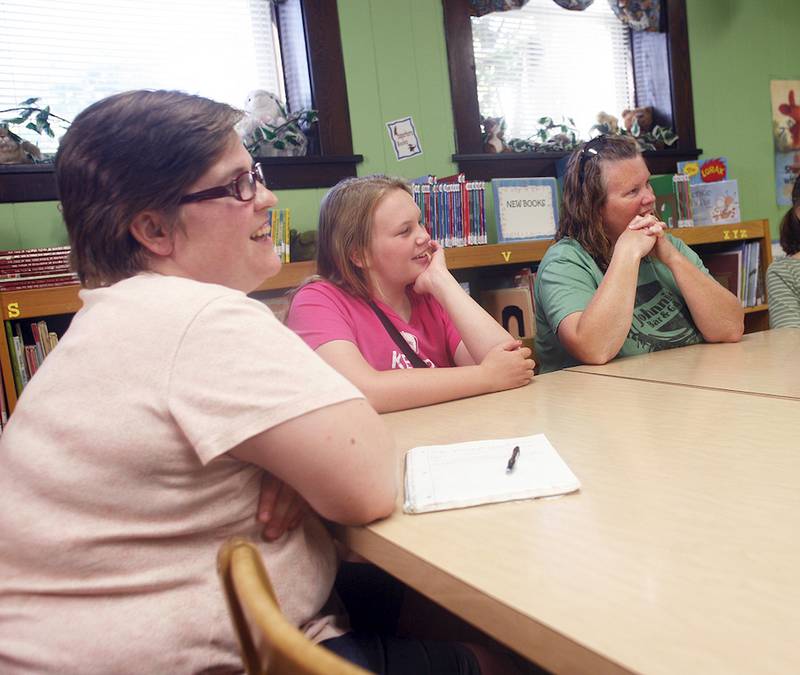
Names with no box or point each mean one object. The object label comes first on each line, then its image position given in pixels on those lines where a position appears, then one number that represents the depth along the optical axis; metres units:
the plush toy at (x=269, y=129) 2.76
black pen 0.90
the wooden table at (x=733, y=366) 1.31
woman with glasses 0.71
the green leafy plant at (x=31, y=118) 2.34
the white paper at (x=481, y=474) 0.82
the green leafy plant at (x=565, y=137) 3.36
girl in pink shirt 1.51
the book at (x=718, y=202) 3.35
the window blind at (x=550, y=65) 3.33
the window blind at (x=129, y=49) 2.45
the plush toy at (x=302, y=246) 2.58
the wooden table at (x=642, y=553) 0.51
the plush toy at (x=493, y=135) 3.23
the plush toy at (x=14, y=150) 2.32
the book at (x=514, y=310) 2.78
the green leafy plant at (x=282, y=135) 2.76
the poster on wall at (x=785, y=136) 4.03
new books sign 2.90
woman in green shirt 1.71
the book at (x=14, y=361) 2.01
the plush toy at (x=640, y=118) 3.71
